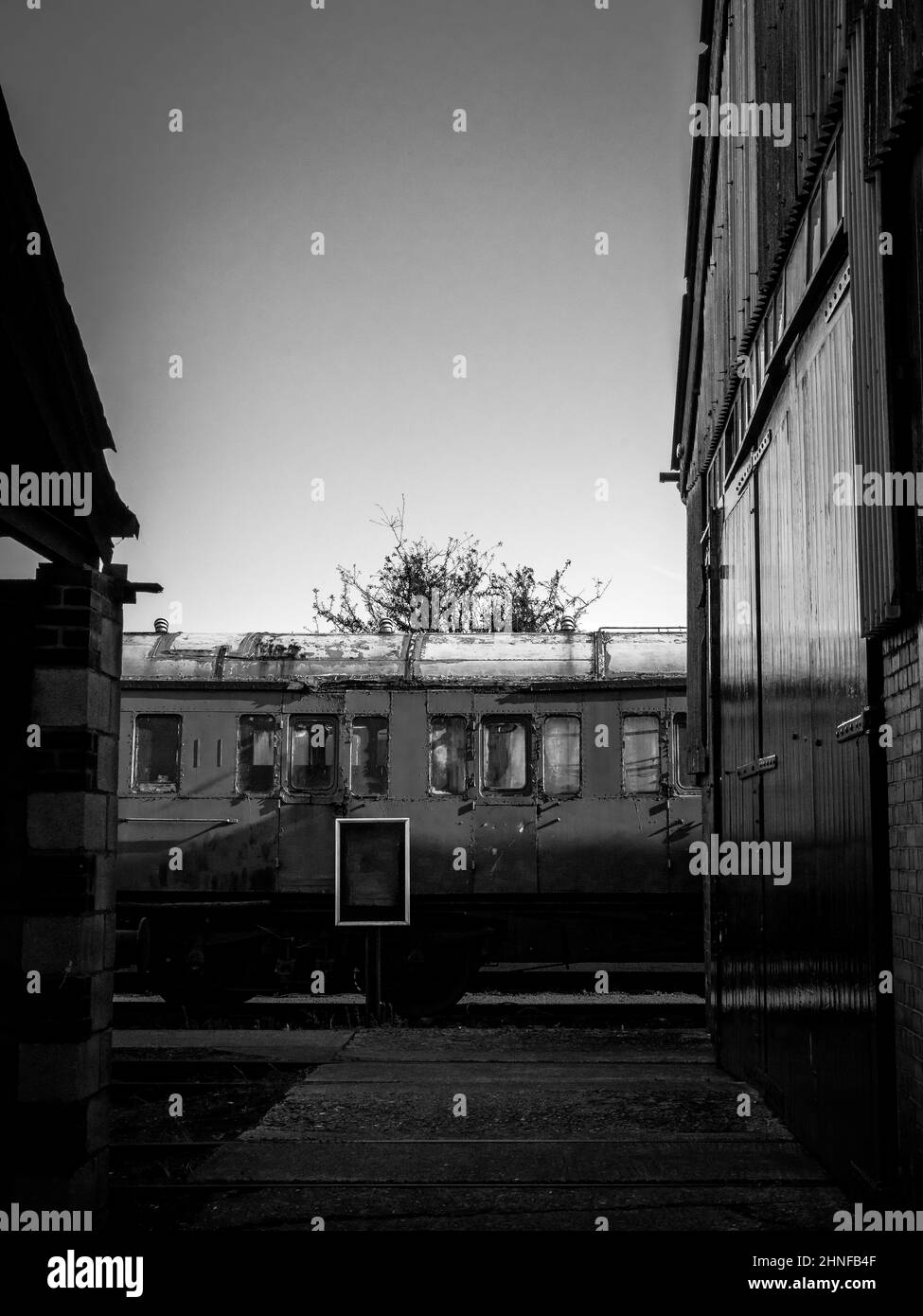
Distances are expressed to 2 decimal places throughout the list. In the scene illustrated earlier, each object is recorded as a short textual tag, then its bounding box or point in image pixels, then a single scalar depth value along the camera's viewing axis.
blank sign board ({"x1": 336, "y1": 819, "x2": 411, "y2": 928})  13.37
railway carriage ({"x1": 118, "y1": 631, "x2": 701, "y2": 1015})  13.77
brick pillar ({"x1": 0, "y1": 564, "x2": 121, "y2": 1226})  4.95
